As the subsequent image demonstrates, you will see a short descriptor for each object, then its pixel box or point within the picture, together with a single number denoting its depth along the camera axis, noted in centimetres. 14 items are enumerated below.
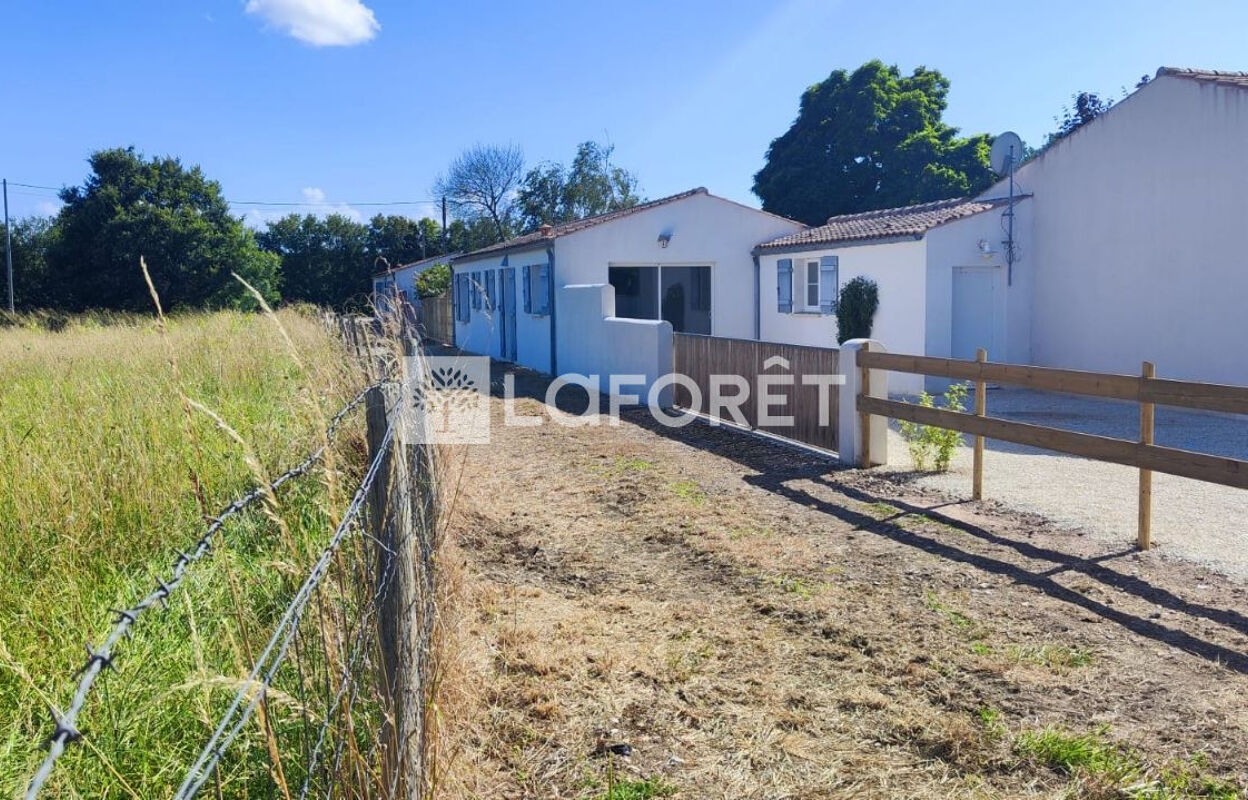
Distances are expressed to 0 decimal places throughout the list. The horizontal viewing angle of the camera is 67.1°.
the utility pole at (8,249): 3647
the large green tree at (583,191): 5191
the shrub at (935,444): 891
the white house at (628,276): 1872
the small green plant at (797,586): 563
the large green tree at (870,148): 3425
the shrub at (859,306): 1694
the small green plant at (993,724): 385
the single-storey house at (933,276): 1609
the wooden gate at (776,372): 1002
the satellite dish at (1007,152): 1677
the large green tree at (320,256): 4584
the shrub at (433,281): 3728
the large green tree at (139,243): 3344
